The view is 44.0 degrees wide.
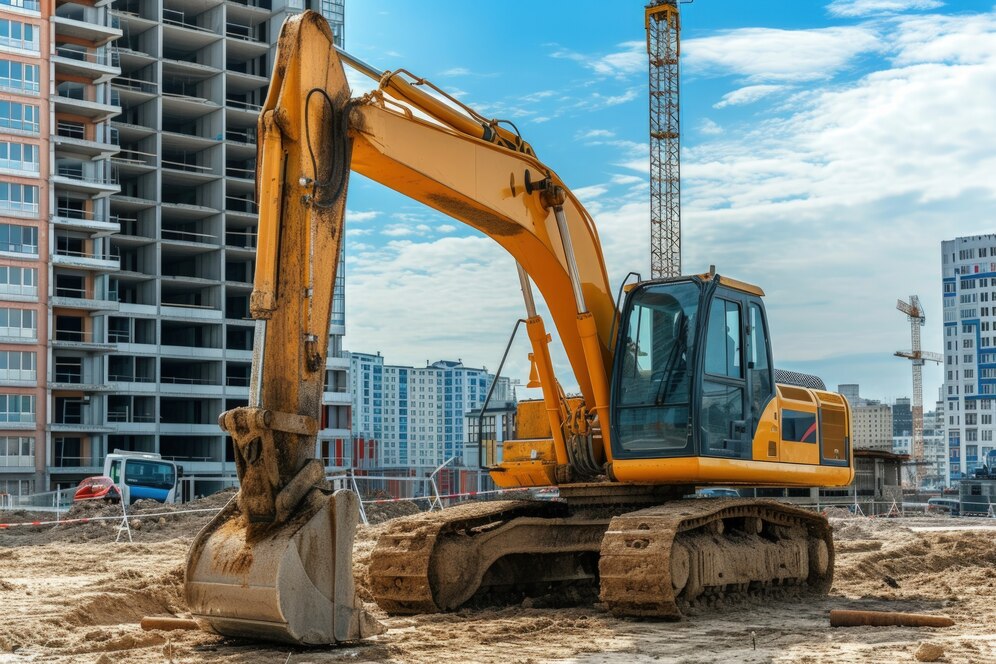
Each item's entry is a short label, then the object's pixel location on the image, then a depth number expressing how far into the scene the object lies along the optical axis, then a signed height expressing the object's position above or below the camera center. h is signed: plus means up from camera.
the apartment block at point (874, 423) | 170.40 -3.79
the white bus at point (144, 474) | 43.03 -2.59
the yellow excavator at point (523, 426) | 9.46 -0.29
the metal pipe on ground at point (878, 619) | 11.56 -2.10
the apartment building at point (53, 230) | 66.44 +9.52
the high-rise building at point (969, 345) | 166.88 +7.12
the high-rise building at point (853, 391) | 177.07 +0.91
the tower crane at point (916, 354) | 191.25 +6.72
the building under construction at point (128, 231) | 67.00 +10.11
